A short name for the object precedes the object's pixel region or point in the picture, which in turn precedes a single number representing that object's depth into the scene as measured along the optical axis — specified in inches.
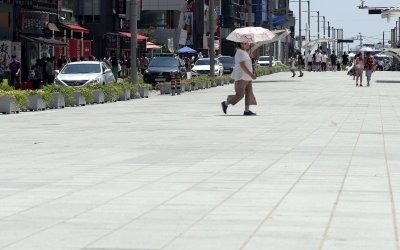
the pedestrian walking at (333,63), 4087.1
